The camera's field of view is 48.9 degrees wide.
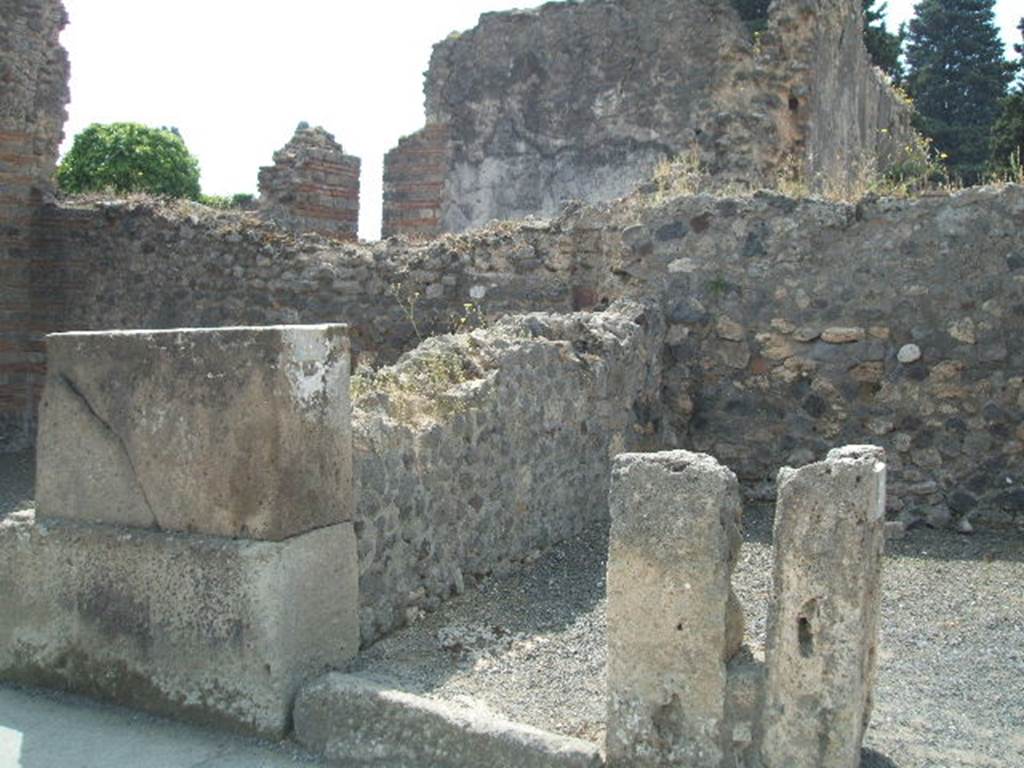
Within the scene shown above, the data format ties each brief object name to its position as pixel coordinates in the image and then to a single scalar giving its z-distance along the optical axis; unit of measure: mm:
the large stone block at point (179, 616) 3508
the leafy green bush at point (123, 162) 18406
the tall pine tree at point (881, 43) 24391
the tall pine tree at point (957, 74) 26797
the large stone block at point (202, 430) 3576
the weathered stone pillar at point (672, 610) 2984
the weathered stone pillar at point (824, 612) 2807
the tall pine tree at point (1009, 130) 19453
